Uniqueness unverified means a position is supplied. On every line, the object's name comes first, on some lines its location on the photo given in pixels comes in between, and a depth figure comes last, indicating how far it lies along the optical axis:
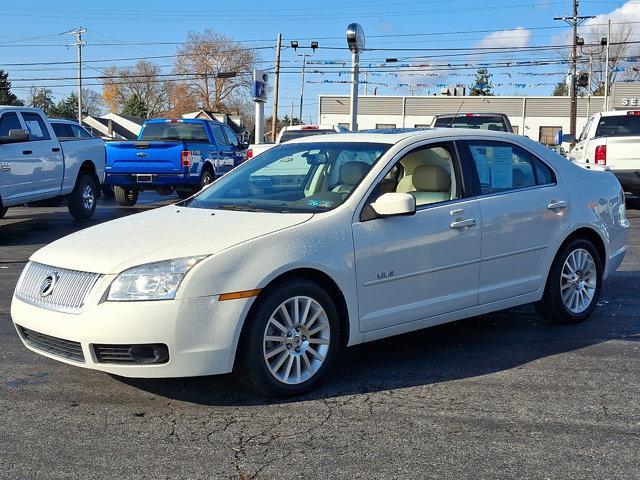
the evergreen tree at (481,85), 89.47
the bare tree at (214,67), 75.50
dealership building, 63.72
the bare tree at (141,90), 87.44
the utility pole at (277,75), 53.03
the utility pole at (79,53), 68.19
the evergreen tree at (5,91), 79.30
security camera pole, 15.05
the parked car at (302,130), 17.12
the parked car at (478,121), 16.98
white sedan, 4.38
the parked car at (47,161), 12.12
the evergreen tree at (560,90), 102.00
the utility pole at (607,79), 51.71
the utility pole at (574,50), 42.12
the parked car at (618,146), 14.72
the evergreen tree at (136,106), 91.16
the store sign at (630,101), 60.34
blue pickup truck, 15.66
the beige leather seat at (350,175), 5.28
